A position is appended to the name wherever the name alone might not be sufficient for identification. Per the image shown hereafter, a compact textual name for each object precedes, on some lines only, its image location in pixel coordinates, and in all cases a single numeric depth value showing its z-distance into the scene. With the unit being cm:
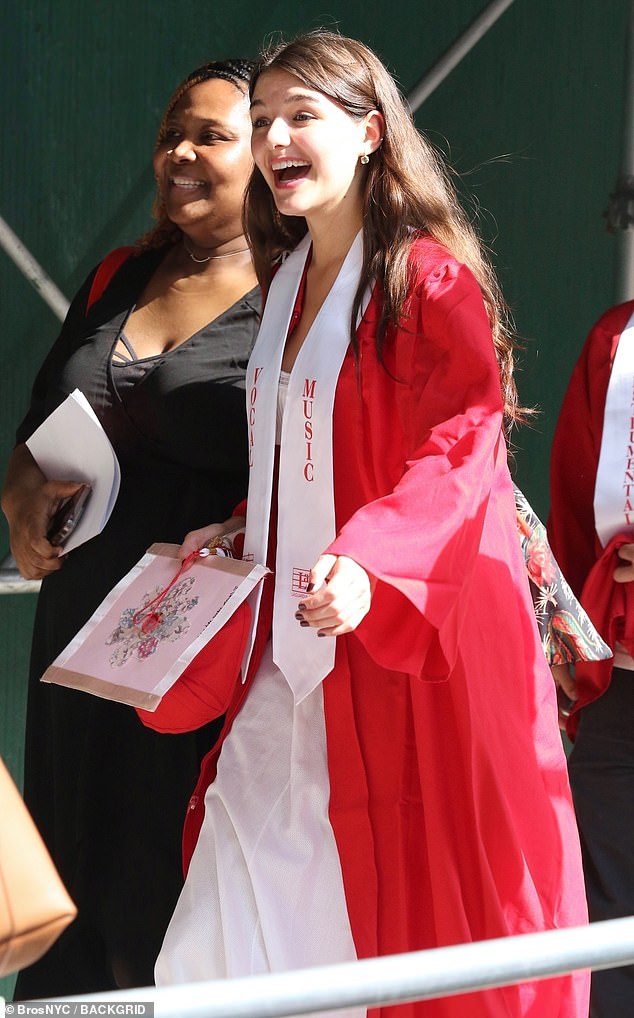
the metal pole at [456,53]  721
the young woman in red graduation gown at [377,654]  384
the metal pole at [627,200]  657
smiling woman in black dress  506
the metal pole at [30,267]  698
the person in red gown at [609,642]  525
